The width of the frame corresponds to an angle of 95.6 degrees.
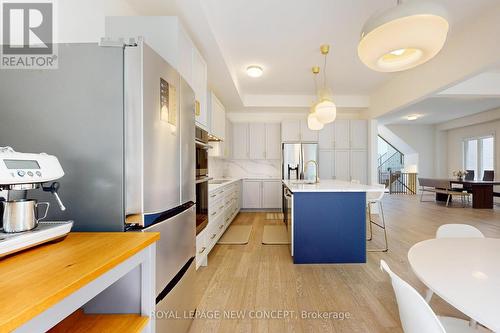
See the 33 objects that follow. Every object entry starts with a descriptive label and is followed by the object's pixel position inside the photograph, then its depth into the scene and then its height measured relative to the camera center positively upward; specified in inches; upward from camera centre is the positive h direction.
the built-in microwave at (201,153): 89.7 +4.8
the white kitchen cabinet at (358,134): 218.8 +29.6
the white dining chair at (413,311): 25.9 -17.8
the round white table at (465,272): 26.8 -16.6
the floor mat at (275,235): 135.9 -46.4
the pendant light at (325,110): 110.3 +26.7
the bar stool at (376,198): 118.4 -18.9
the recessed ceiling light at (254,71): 148.2 +62.4
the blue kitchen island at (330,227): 105.8 -29.2
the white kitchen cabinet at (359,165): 217.5 -0.4
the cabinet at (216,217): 97.0 -30.5
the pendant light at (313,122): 135.9 +26.2
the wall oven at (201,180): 87.4 -6.1
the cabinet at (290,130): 218.5 +33.5
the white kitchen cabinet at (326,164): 218.4 +0.6
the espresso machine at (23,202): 27.4 -5.0
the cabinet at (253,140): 228.1 +25.0
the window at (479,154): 295.0 +13.9
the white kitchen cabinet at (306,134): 218.8 +29.6
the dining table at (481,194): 248.2 -32.9
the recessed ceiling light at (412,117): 295.9 +64.3
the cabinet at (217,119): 148.3 +33.1
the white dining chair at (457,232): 60.5 -18.1
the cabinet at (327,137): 218.4 +26.7
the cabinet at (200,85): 93.4 +35.5
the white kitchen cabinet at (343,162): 218.8 +2.1
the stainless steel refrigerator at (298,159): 208.5 +5.3
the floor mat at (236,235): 135.9 -46.3
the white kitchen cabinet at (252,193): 224.4 -28.1
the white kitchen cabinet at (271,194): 223.9 -29.0
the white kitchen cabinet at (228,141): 202.1 +22.3
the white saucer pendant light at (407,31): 40.4 +25.3
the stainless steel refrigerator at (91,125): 39.7 +7.1
